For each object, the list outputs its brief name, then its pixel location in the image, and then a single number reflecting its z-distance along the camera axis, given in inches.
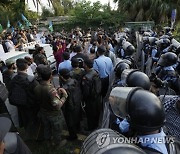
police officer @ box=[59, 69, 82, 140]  104.0
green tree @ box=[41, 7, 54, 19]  1005.4
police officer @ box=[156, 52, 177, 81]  99.6
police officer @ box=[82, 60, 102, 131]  110.1
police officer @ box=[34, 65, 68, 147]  90.3
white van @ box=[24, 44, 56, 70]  218.0
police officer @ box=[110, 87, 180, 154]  44.3
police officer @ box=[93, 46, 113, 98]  124.0
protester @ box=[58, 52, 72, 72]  128.8
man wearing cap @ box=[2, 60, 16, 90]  110.8
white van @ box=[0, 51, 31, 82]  145.7
